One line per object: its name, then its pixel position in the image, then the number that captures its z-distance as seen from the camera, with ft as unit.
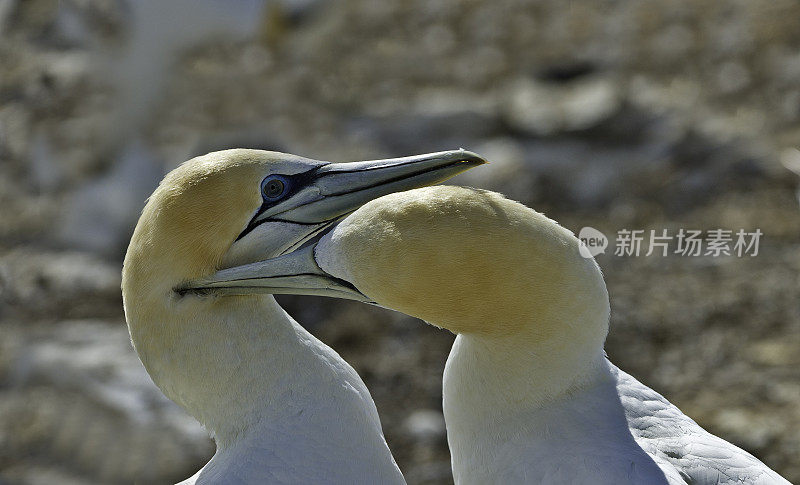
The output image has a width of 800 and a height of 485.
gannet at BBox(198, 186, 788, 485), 16.21
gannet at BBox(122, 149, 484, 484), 18.57
